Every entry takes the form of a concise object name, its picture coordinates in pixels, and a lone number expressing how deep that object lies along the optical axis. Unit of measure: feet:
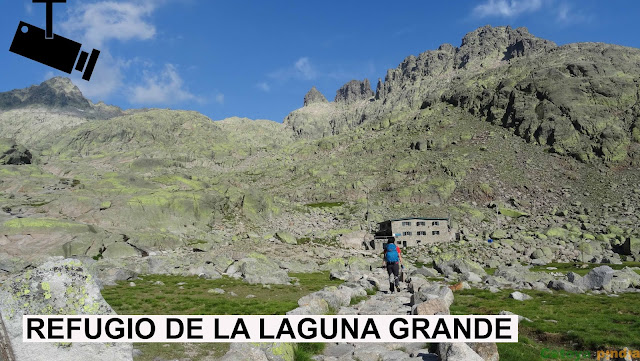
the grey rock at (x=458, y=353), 33.82
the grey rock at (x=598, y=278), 114.93
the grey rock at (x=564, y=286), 109.40
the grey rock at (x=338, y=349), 44.01
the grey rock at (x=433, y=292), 61.31
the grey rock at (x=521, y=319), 59.66
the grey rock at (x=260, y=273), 125.29
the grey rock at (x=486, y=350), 37.01
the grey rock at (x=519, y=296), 88.75
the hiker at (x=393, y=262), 79.61
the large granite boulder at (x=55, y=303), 27.22
